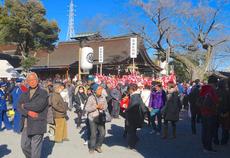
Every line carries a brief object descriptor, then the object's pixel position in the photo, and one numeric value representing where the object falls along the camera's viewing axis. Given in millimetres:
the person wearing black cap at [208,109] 4370
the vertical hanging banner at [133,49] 12722
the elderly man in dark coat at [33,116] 3164
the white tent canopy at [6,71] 12673
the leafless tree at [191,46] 16128
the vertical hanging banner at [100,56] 13869
